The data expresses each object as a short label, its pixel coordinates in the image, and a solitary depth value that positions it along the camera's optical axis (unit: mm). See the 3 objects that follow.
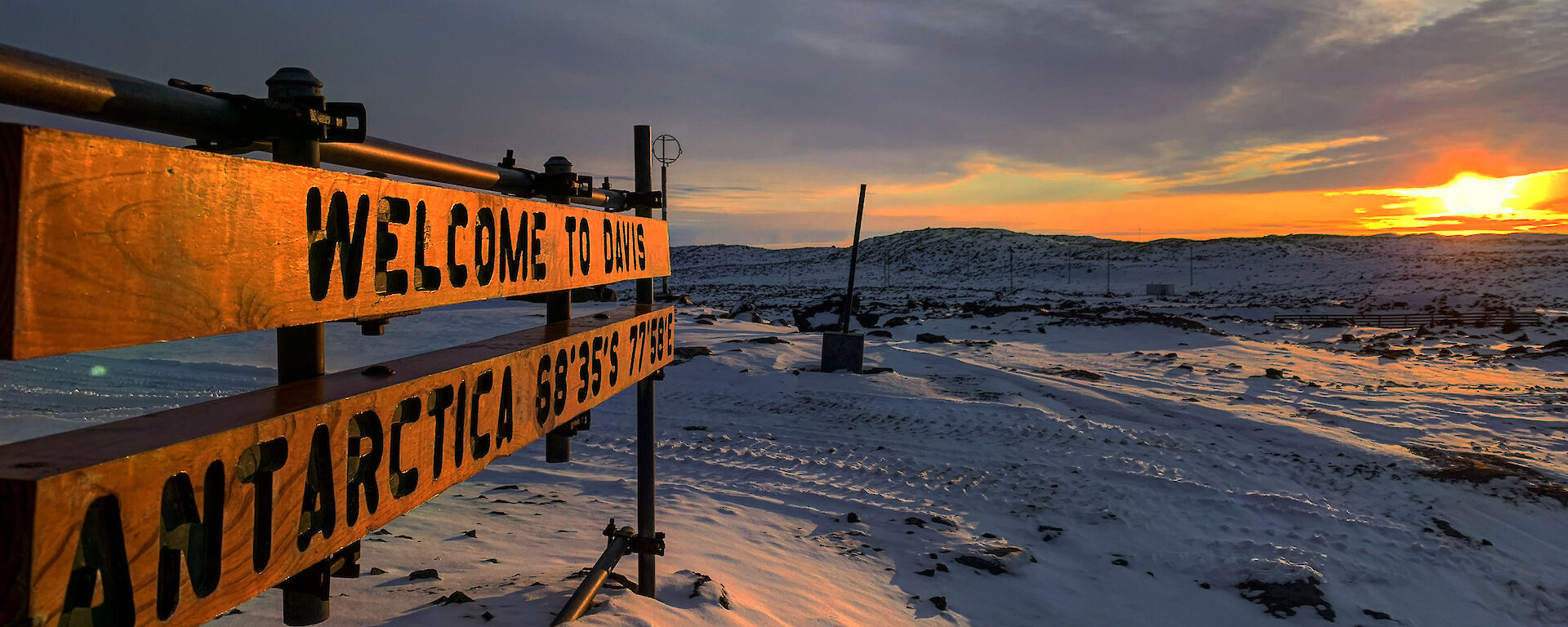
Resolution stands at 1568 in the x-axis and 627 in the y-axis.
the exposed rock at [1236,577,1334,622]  6156
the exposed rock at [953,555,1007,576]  6527
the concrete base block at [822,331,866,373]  15500
